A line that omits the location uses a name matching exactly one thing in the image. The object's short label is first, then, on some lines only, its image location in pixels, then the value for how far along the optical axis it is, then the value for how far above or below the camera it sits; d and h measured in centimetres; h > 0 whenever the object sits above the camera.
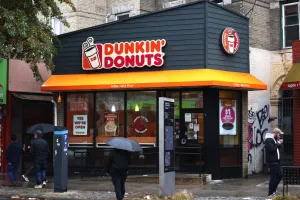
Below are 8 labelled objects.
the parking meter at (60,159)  1403 -122
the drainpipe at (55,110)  1845 +24
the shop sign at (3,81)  1897 +138
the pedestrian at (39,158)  1523 -127
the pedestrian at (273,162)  1280 -117
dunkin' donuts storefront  1625 +108
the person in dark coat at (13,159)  1614 -141
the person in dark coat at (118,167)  1184 -120
